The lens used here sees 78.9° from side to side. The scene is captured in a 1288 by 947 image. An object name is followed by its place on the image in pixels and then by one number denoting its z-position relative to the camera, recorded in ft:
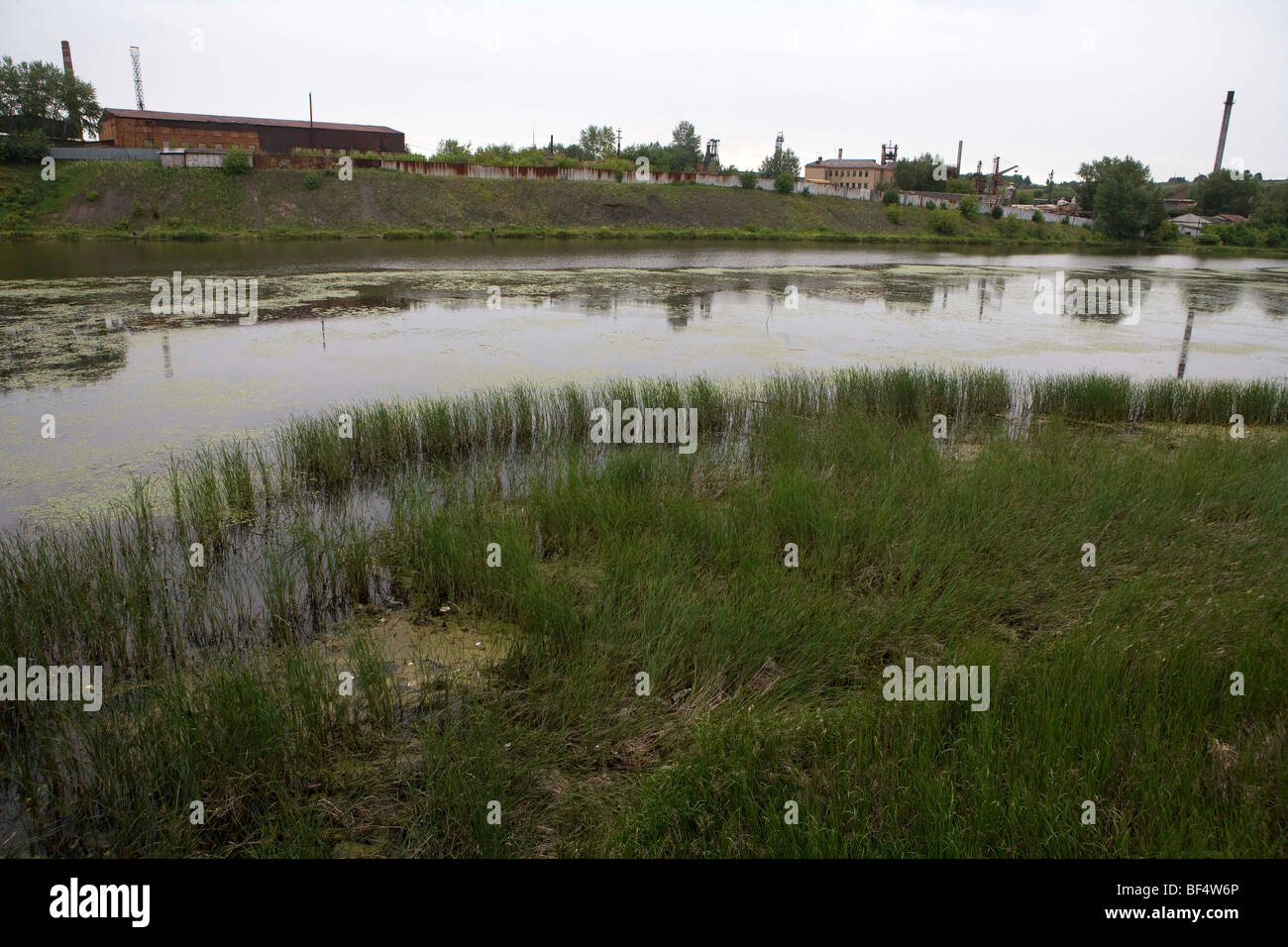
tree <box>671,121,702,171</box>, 323.16
